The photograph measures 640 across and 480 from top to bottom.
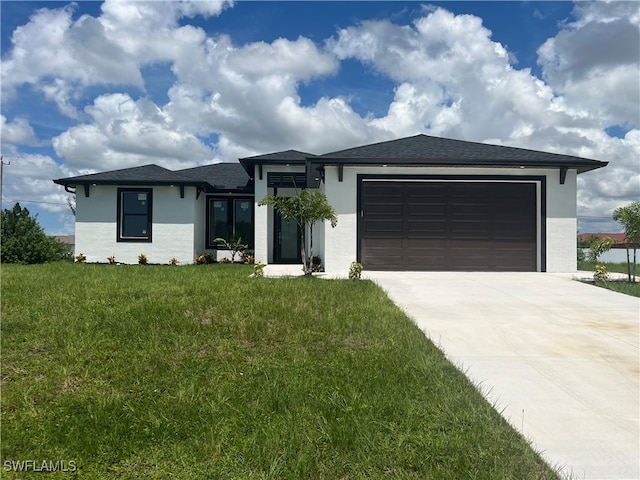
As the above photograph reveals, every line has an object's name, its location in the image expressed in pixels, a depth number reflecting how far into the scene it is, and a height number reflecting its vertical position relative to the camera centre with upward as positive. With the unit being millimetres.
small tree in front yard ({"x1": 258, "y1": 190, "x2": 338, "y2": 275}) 10430 +895
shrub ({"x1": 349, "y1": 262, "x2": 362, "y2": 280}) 9617 -739
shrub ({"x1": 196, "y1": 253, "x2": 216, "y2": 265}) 14797 -671
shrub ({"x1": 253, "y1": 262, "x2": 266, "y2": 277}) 9930 -727
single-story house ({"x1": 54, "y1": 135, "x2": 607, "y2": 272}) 11805 +1022
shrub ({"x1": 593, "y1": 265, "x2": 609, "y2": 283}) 9726 -783
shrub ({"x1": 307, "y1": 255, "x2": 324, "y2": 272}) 10722 -697
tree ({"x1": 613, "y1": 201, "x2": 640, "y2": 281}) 9906 +634
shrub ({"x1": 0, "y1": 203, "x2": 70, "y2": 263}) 12977 +14
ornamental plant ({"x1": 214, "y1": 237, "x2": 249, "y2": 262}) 15438 -169
